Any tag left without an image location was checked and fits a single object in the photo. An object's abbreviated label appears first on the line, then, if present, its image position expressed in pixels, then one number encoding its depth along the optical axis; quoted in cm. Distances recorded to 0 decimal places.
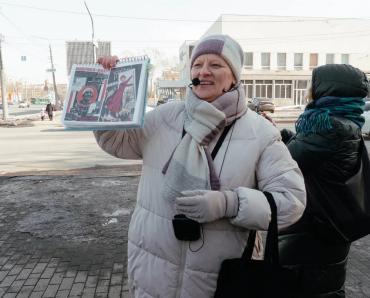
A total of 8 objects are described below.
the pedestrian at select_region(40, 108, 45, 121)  3077
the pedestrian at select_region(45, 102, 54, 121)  2962
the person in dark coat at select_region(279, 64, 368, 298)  215
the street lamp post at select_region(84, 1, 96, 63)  1766
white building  5062
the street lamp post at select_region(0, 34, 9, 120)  2437
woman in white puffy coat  157
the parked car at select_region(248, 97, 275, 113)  3237
